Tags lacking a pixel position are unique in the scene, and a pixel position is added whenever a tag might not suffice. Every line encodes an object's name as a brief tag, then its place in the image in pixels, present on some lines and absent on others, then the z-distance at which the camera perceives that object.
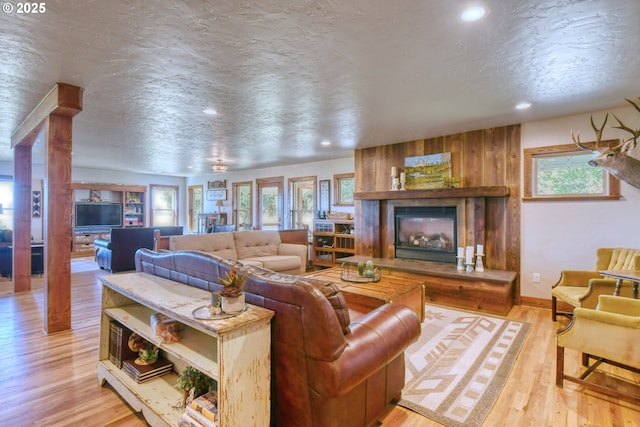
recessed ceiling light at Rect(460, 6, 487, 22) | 1.76
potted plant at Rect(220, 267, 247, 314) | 1.48
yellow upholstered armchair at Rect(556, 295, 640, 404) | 1.96
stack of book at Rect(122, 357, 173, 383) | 1.99
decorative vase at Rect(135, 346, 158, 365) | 2.10
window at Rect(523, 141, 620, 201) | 3.66
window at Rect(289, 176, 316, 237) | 7.64
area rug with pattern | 2.00
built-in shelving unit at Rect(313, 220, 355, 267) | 6.32
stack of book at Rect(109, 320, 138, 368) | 2.16
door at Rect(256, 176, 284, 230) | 8.26
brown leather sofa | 1.40
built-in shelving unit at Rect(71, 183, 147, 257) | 8.38
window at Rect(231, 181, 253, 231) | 8.98
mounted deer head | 3.08
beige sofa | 4.80
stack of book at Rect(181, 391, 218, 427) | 1.47
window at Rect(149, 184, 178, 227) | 10.04
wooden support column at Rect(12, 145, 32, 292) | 4.63
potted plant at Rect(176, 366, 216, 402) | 1.75
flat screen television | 8.48
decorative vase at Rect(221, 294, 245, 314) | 1.48
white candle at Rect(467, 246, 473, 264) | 4.28
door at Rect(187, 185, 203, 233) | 10.66
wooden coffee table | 2.84
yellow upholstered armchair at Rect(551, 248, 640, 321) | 2.86
